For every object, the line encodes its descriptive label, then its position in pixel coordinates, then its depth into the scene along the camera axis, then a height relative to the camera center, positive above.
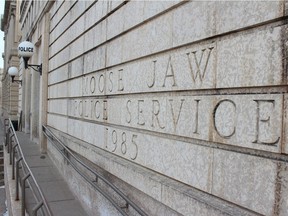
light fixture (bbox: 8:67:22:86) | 13.29 +1.65
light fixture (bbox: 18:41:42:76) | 8.19 +1.69
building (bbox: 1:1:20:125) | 21.16 +4.21
